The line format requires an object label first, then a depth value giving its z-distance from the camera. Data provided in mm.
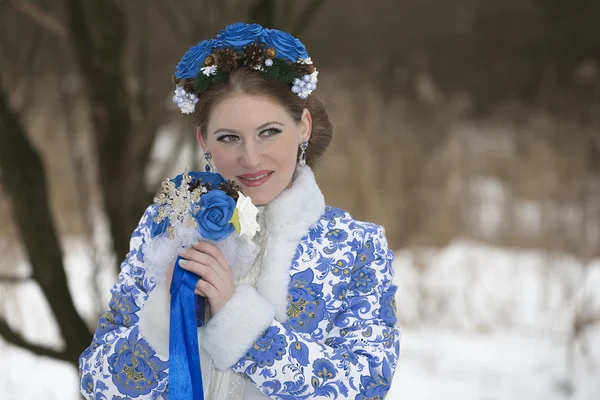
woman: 2703
